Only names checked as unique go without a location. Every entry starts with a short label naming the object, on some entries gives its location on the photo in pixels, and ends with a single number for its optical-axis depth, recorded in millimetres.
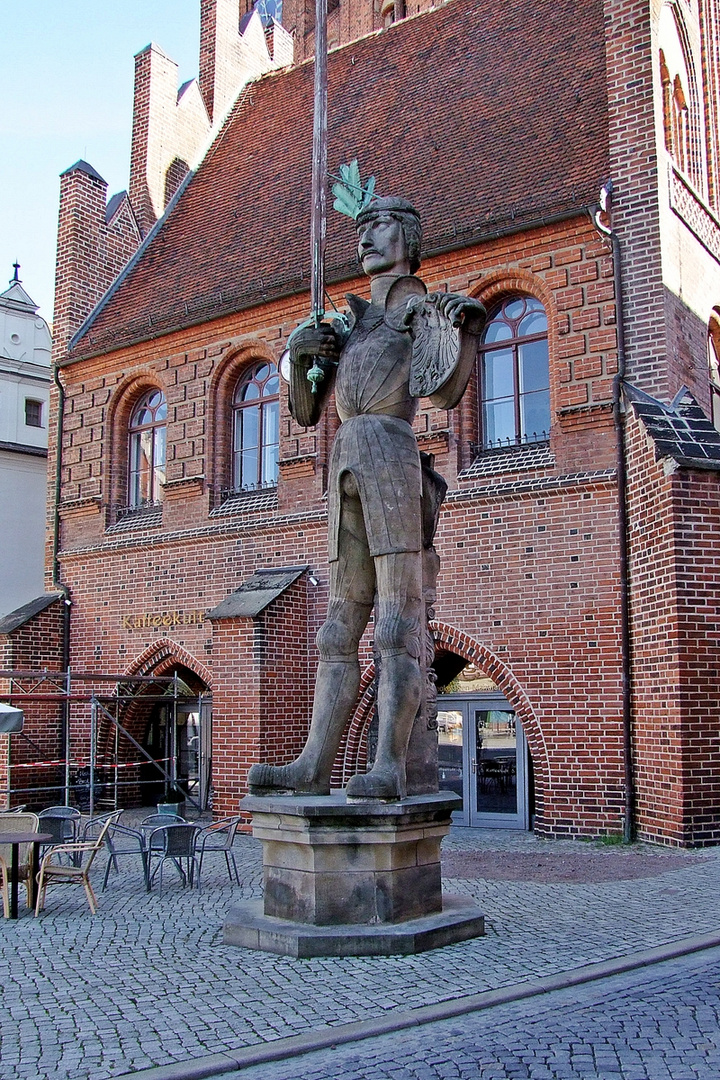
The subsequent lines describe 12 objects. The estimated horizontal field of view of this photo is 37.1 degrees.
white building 22562
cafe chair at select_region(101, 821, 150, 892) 9367
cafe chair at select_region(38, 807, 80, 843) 10172
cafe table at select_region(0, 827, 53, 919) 8086
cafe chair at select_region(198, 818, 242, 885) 9816
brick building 12125
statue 6609
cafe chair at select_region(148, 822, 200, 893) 9461
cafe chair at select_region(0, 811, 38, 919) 8234
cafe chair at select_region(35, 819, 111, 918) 8266
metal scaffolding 17188
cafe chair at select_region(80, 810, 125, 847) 9544
